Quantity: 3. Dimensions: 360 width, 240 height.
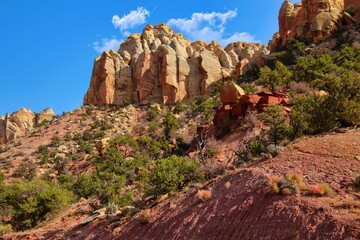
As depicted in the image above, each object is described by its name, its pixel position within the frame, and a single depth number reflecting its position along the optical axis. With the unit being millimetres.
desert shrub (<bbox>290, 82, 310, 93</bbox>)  39938
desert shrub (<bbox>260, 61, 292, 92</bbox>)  42281
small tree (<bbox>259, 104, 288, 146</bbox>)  23156
